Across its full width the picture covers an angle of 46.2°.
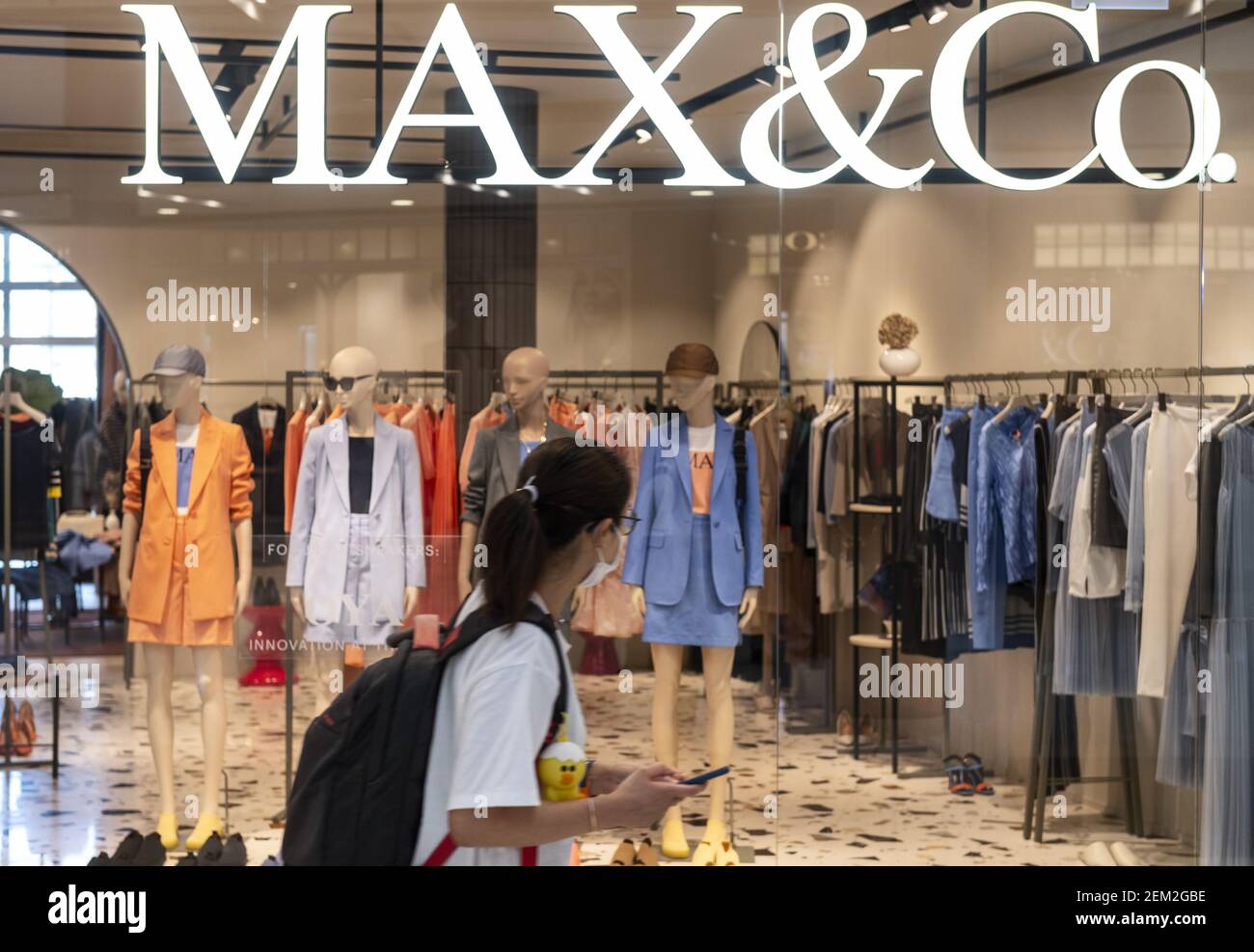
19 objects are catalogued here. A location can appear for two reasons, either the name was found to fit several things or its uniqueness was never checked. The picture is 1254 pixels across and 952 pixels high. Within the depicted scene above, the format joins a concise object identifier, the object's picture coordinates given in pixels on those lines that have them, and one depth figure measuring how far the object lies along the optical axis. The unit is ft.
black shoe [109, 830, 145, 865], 14.53
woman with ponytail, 7.02
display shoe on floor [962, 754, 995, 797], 15.61
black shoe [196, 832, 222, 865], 14.71
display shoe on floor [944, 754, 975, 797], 15.67
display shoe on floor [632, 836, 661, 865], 14.80
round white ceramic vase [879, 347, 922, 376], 15.67
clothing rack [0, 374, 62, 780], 14.93
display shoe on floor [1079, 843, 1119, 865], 15.25
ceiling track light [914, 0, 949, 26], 15.17
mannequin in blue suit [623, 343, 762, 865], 15.19
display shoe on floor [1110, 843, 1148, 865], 15.30
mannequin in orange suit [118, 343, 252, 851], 15.10
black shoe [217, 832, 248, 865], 14.75
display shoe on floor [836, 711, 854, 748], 15.49
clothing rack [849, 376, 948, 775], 15.61
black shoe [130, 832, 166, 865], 14.57
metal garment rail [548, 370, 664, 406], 15.08
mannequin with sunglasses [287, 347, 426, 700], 15.08
